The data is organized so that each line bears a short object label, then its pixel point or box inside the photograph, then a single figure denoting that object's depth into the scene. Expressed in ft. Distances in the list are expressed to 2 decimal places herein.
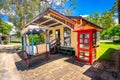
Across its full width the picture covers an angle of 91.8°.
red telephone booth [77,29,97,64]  12.64
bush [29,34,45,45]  24.61
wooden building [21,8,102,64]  13.27
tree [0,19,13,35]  67.62
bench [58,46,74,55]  18.45
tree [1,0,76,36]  28.47
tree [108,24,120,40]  38.42
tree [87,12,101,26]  87.82
